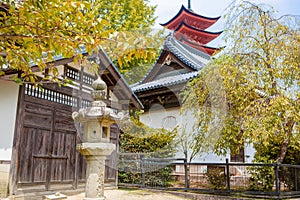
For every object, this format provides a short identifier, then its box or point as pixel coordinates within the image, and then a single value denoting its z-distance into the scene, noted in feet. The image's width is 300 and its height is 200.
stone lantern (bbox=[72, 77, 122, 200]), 17.07
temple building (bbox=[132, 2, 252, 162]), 39.23
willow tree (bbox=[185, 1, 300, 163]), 22.34
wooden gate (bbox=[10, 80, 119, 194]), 20.95
